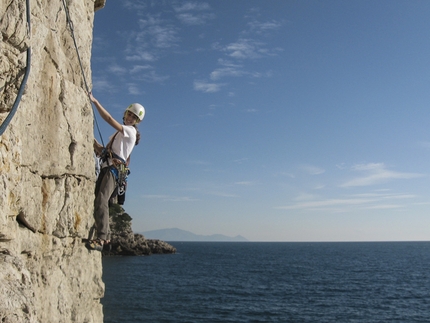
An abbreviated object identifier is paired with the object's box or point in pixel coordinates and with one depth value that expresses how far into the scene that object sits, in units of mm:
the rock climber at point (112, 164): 5672
